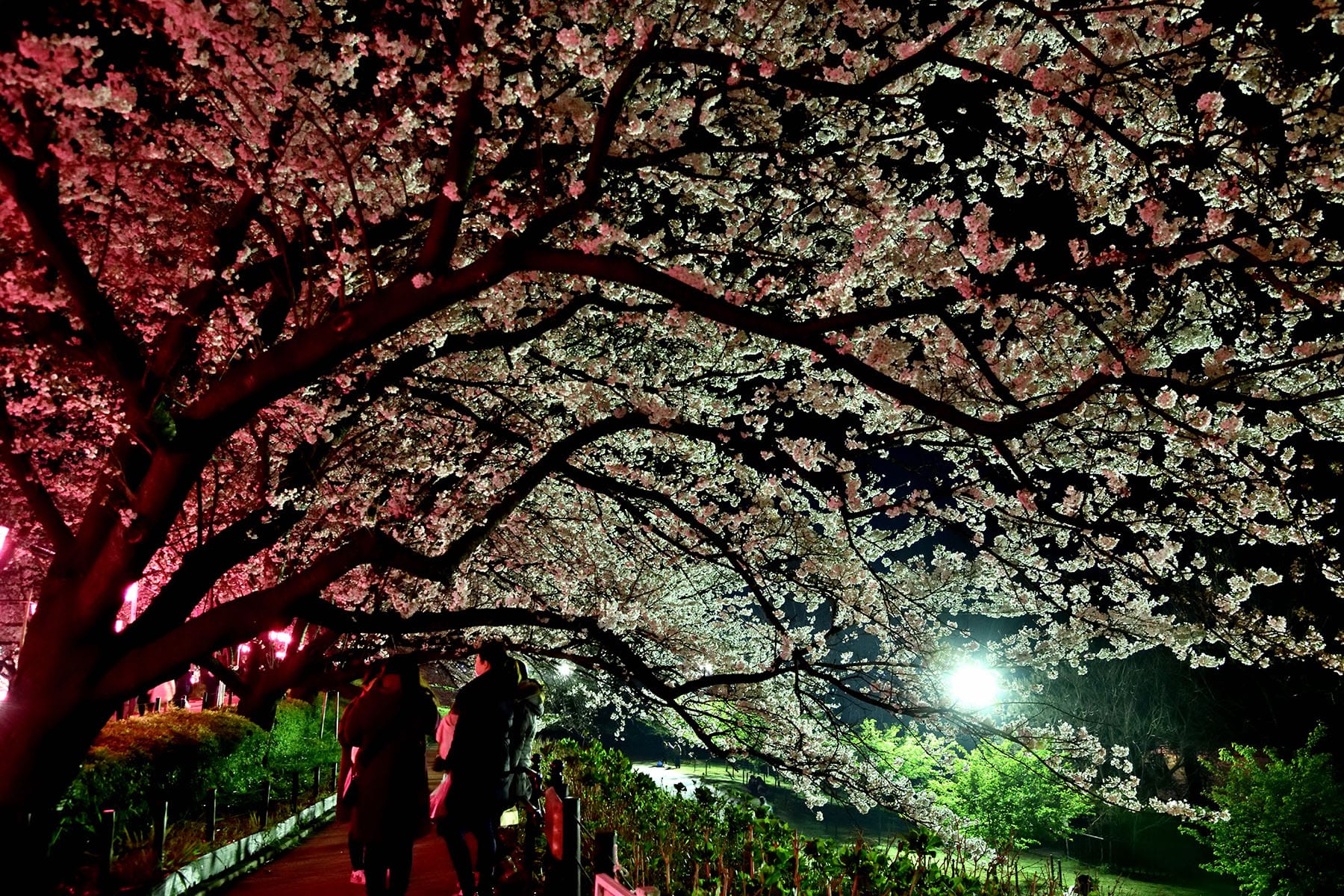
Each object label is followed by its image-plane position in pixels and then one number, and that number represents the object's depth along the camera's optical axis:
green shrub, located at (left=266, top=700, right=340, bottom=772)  14.14
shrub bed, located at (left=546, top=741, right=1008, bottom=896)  5.24
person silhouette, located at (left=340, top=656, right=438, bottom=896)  5.12
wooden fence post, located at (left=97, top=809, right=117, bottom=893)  5.54
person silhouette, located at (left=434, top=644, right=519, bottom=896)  5.70
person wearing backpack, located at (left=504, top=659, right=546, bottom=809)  6.23
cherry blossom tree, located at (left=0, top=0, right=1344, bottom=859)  4.84
